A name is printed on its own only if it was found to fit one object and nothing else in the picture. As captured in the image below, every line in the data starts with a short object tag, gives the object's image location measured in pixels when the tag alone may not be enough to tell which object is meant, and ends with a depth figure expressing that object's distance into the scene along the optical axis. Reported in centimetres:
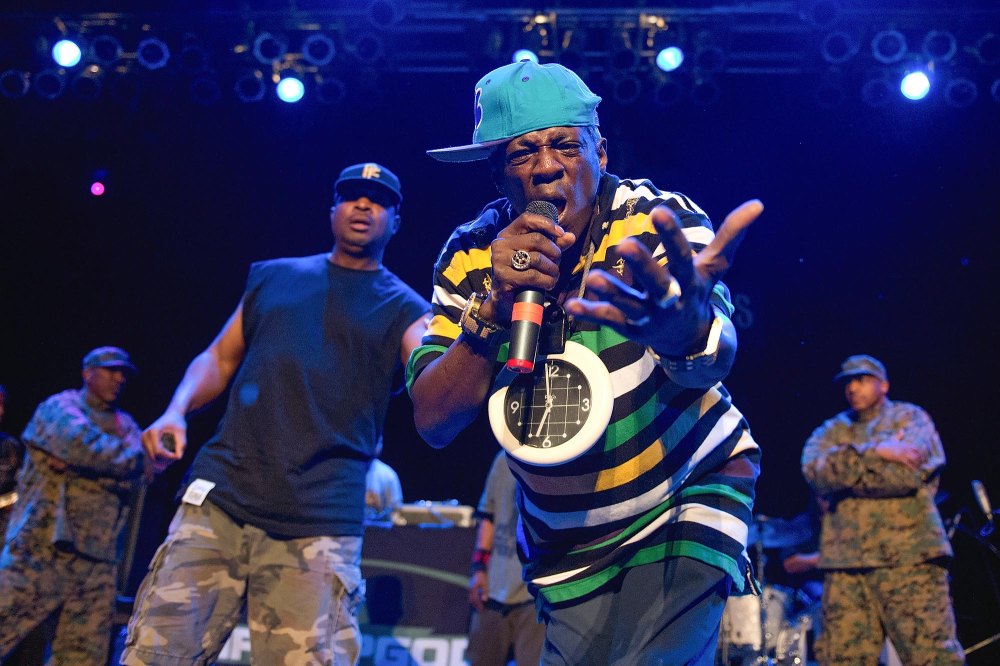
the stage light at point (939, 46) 667
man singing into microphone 191
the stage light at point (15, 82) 740
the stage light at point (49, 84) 739
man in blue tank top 305
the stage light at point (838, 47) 680
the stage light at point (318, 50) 717
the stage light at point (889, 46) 675
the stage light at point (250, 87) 738
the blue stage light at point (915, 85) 683
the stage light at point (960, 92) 680
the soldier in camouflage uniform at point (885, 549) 580
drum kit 563
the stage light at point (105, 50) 728
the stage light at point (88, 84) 741
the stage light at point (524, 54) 675
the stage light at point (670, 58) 694
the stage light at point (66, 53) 729
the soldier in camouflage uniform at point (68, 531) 602
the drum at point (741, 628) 560
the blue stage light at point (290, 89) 739
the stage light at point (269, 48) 719
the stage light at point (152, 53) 725
